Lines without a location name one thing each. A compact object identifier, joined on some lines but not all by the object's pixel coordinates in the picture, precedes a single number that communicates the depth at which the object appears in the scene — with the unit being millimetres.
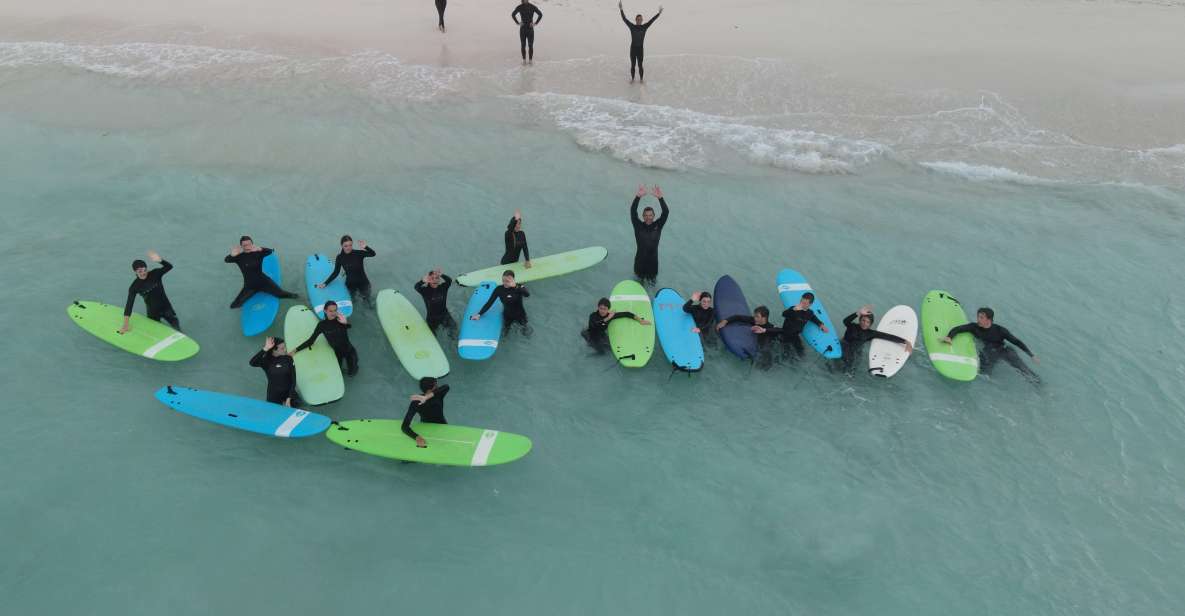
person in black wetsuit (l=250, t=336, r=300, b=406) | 8625
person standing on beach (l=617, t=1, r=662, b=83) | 17141
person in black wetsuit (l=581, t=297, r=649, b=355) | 9859
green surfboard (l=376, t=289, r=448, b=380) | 9469
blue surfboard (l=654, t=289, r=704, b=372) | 9664
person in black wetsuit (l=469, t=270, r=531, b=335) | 9970
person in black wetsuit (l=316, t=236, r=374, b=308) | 10617
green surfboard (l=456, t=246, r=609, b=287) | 11133
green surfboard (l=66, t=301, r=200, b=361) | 9477
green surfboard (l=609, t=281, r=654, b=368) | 9750
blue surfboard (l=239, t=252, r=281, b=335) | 10070
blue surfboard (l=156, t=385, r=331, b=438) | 8312
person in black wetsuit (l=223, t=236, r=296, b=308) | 10203
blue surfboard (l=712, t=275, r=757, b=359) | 9875
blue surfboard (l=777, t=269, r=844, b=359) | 9805
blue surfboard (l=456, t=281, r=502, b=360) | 9703
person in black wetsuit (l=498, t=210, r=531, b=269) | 11117
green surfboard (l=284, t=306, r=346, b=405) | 8891
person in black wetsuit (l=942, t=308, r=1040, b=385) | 9742
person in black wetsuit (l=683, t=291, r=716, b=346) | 10094
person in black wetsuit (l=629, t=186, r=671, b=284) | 11109
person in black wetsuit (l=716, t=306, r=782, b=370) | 9727
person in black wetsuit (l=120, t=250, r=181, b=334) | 9578
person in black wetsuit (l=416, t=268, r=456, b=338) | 9938
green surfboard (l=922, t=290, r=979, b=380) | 9633
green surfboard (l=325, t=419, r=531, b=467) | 8102
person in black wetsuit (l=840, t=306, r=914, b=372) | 9664
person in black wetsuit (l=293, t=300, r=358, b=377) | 9164
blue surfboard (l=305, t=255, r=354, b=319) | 10434
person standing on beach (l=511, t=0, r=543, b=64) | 18250
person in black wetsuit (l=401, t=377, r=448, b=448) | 8094
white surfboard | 9539
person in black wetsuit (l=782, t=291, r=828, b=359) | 9742
